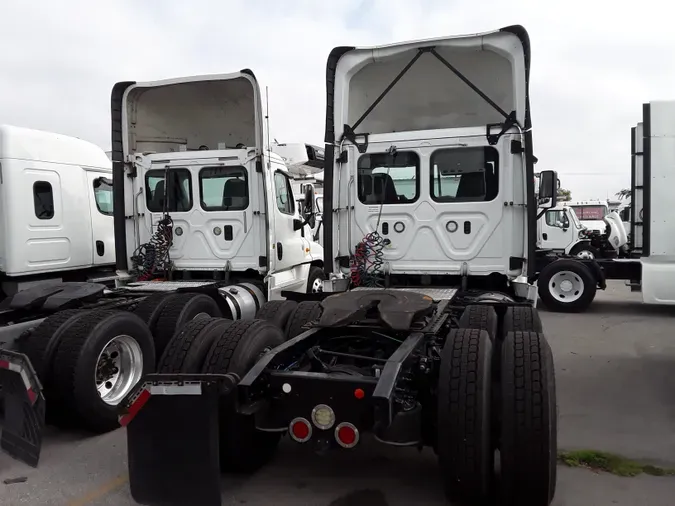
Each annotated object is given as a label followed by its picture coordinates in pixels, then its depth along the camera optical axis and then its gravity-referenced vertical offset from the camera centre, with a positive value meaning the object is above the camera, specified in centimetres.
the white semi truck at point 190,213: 611 +18
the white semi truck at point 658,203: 626 +15
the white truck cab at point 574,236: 1495 -49
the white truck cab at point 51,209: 712 +28
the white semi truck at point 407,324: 309 -77
